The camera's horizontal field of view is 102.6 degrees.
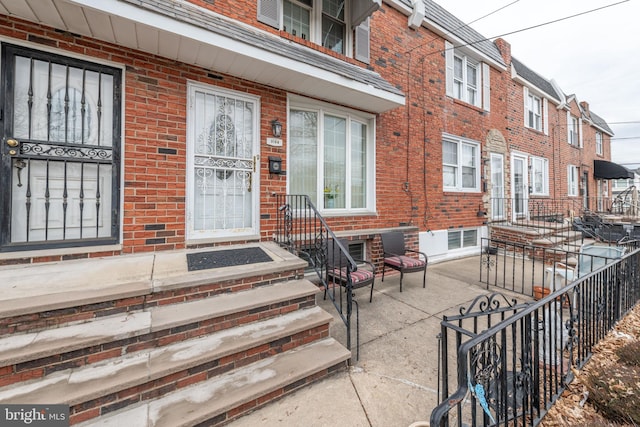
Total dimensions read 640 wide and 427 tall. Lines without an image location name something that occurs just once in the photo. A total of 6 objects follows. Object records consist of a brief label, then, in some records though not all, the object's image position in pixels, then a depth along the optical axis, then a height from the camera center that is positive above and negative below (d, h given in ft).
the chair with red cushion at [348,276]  12.16 -2.86
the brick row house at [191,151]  7.36 +3.55
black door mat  10.11 -1.73
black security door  9.68 +2.74
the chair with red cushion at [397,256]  15.40 -2.57
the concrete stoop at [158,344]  5.93 -3.55
